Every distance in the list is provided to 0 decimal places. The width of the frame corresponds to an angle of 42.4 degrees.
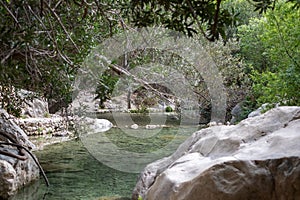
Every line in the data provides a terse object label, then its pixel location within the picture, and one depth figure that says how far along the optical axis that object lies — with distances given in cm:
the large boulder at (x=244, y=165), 321
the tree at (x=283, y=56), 677
